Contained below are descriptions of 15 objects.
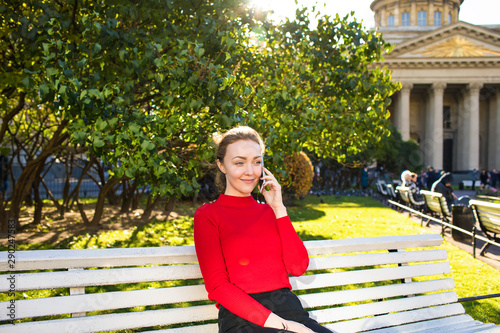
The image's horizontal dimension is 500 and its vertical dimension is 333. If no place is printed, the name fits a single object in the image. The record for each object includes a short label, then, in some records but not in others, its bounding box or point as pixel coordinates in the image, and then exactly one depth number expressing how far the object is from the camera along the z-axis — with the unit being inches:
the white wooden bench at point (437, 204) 385.1
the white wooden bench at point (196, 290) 83.0
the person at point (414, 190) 540.4
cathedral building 1710.1
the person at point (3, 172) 534.9
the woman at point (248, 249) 85.0
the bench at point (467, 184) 1379.8
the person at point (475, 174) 1525.1
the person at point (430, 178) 957.6
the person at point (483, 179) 1304.1
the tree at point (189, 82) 179.3
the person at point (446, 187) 463.2
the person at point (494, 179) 1496.1
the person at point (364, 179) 1071.0
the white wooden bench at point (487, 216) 269.9
